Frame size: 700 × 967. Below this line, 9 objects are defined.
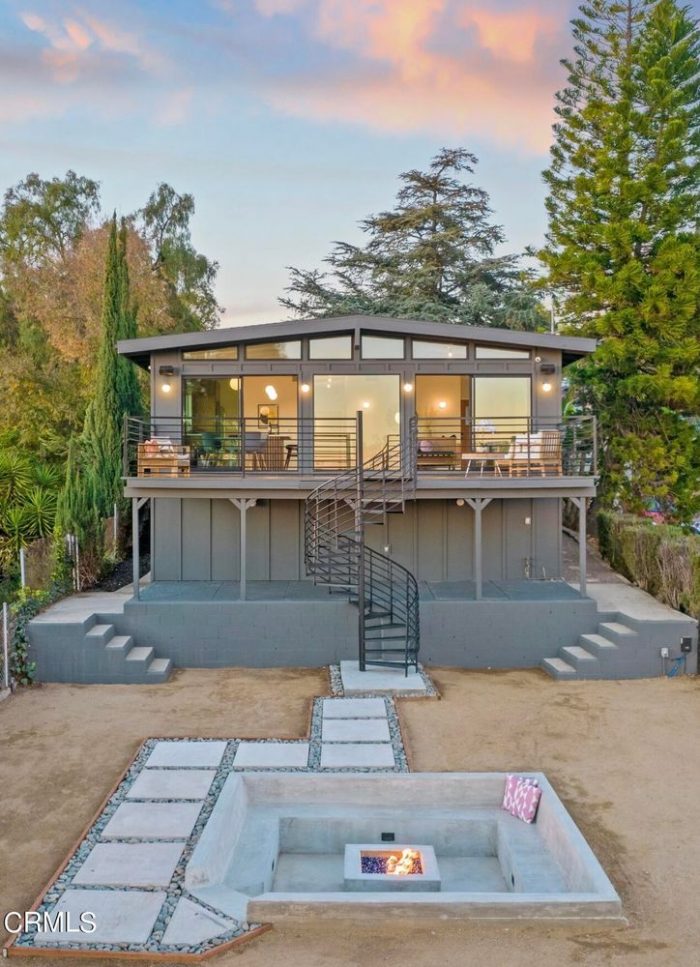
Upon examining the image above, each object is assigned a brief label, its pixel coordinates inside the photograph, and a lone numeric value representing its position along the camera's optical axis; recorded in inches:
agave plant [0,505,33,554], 569.0
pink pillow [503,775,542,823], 229.1
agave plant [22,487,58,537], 578.9
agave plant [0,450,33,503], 604.1
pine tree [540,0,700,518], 640.4
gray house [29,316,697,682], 409.4
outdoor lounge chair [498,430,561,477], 446.0
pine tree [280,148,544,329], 970.1
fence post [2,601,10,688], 350.9
